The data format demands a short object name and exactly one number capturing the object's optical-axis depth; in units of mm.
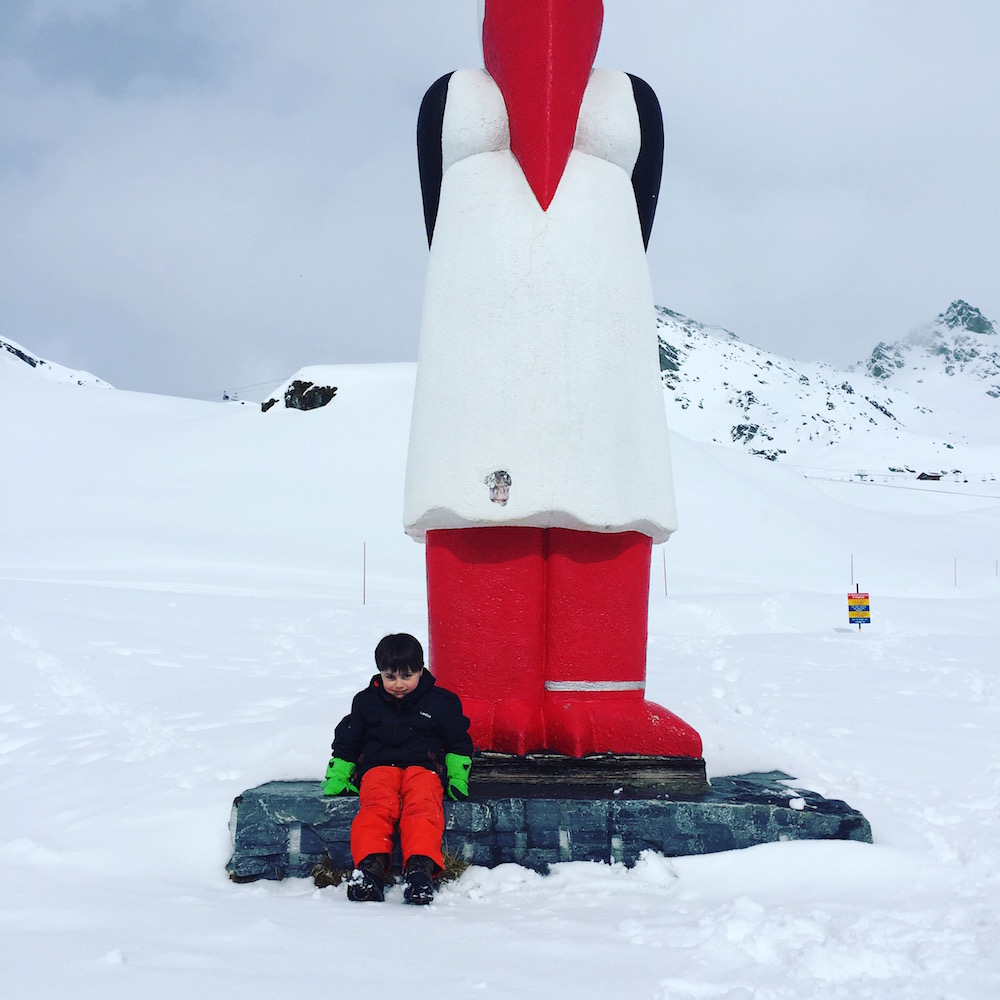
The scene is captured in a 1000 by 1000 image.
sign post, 8648
